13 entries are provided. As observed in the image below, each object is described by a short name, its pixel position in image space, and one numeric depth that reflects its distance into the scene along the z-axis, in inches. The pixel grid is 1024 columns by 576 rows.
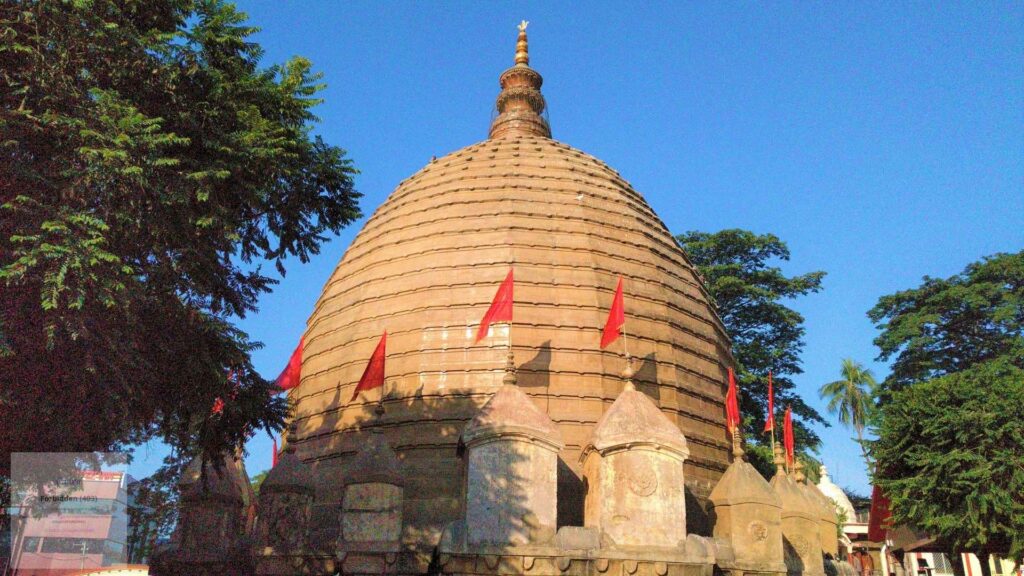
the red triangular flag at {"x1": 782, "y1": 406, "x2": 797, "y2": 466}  761.6
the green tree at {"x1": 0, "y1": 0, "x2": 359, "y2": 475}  348.2
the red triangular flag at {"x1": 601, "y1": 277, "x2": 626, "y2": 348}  621.6
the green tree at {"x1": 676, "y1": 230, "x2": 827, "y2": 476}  1049.5
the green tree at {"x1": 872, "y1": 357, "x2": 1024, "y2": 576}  753.0
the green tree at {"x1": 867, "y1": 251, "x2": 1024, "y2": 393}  1273.4
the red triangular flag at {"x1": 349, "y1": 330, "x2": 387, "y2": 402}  619.2
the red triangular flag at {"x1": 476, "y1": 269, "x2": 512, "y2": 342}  604.1
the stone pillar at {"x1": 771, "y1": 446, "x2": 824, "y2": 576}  585.6
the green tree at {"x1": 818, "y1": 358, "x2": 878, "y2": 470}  1881.2
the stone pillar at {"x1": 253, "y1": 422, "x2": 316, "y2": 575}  535.8
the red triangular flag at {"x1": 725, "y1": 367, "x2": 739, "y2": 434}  673.0
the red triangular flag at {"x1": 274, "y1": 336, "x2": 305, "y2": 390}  717.9
